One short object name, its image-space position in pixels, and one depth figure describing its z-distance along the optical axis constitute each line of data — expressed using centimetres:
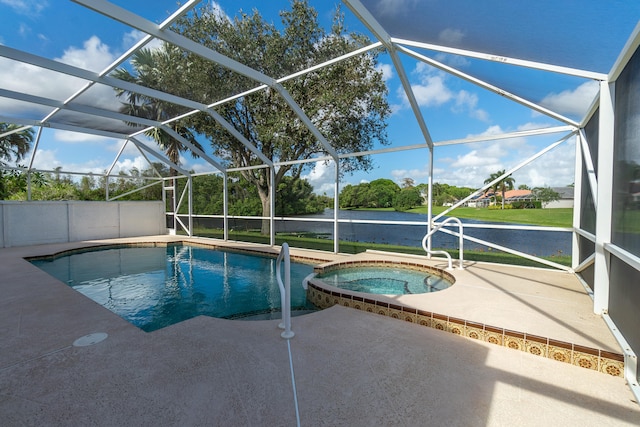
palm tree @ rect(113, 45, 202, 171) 536
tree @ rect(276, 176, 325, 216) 1088
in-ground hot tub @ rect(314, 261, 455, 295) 518
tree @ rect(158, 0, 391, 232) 650
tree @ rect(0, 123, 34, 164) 1477
